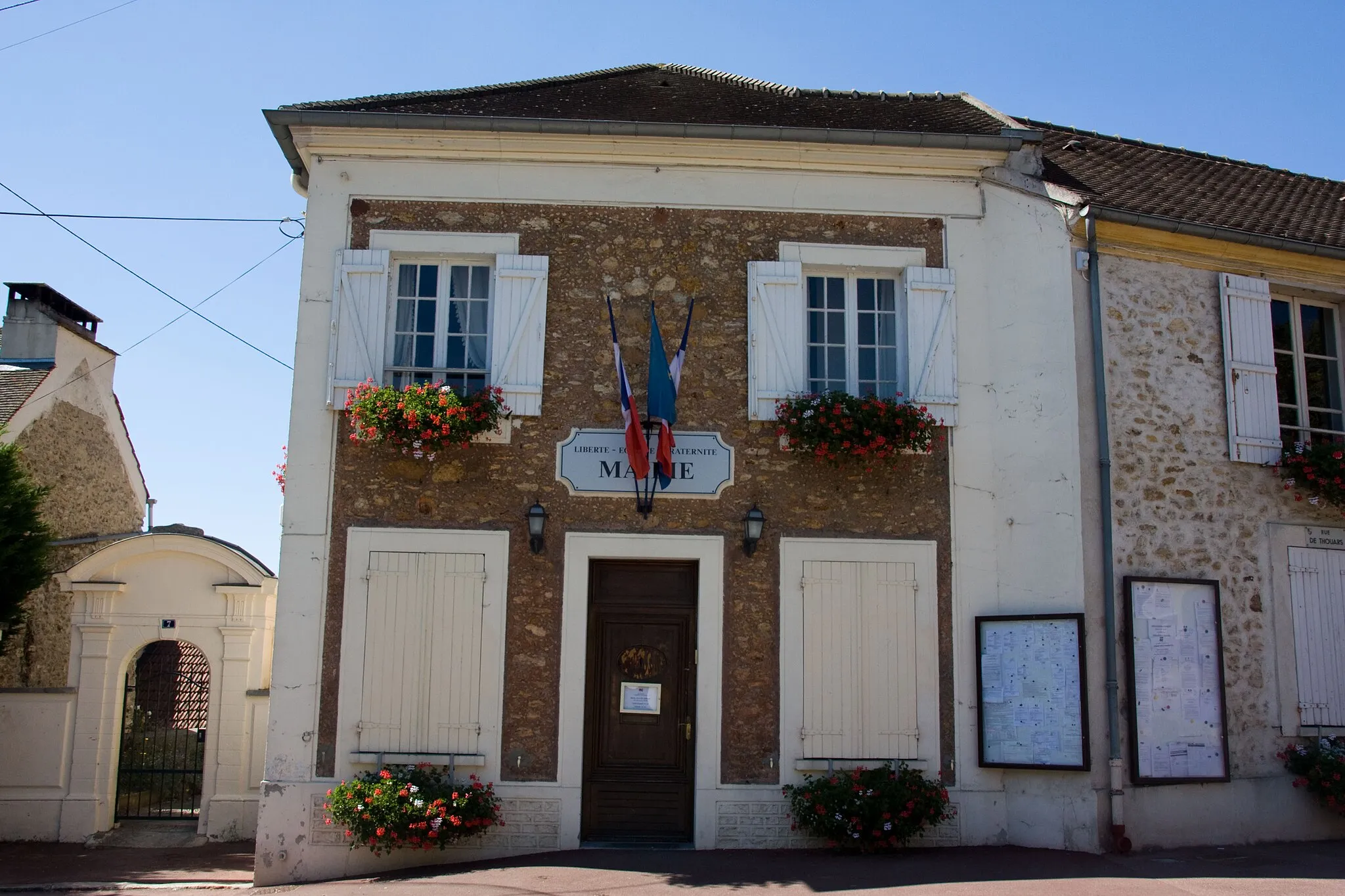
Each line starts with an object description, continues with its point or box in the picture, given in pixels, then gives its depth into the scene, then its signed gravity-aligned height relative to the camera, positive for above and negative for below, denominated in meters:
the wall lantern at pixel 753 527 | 8.84 +1.12
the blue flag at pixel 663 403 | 8.76 +2.05
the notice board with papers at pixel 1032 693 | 8.34 -0.09
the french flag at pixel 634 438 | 8.64 +1.74
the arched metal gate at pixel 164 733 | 11.37 -0.67
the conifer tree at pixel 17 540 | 10.91 +1.17
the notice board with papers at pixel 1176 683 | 8.55 +0.00
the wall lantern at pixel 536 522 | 8.77 +1.13
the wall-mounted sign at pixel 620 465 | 8.99 +1.61
